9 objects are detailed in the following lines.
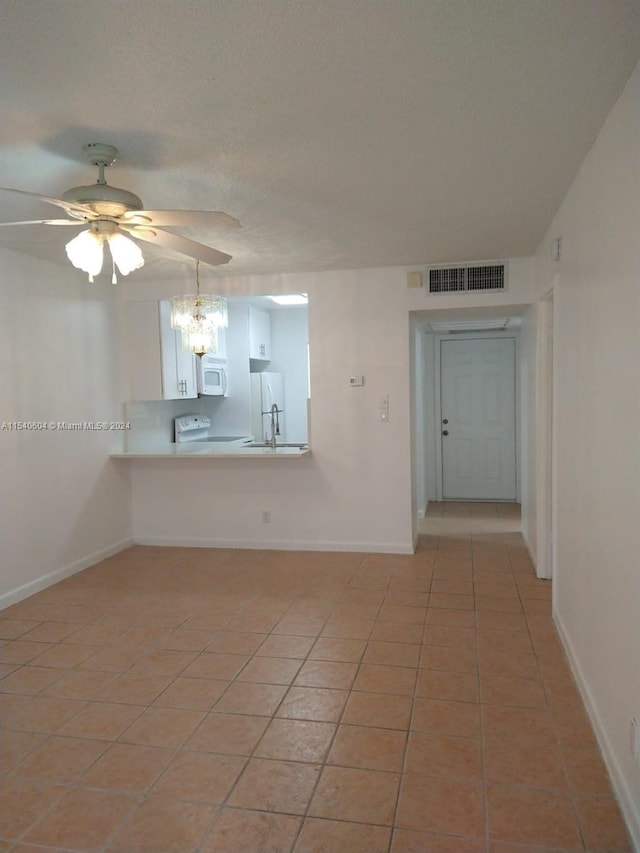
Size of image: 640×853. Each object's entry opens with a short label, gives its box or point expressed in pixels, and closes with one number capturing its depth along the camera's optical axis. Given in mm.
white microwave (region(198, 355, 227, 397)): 5926
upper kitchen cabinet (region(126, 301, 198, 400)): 5270
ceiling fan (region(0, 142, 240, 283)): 2340
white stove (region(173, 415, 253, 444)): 6199
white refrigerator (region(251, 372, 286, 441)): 6848
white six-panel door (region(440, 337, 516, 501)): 7121
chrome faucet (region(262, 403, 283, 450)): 5270
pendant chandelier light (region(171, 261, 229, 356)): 4012
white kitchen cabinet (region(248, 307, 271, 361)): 6785
